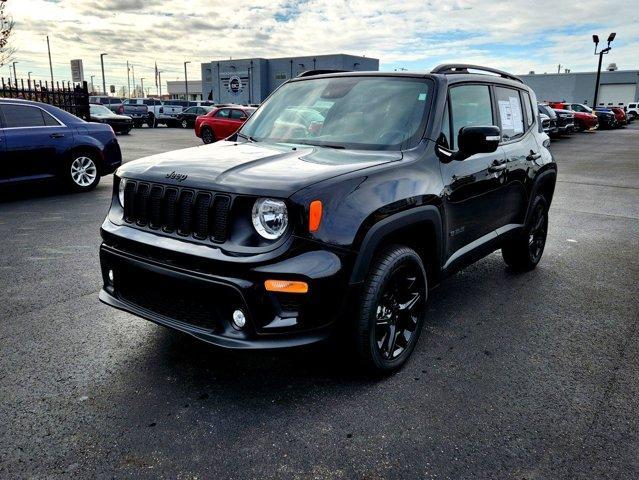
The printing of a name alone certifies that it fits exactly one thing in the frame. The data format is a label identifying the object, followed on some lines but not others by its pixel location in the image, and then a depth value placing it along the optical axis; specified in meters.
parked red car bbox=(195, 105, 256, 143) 21.47
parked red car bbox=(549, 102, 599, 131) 30.03
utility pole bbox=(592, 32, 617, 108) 36.03
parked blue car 8.44
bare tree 18.16
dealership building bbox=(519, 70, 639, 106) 74.00
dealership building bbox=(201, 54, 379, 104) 63.19
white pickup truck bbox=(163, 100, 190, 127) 35.28
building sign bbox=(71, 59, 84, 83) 37.31
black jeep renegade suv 2.65
